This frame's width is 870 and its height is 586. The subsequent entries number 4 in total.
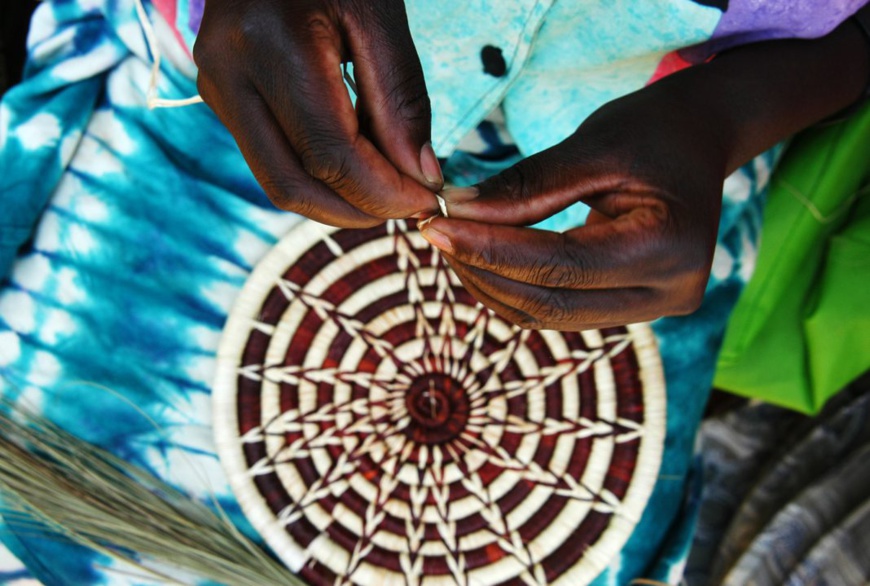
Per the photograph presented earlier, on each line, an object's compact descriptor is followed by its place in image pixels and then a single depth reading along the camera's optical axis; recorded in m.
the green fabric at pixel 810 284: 0.97
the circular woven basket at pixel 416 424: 0.85
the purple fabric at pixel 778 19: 0.69
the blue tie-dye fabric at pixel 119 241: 0.84
